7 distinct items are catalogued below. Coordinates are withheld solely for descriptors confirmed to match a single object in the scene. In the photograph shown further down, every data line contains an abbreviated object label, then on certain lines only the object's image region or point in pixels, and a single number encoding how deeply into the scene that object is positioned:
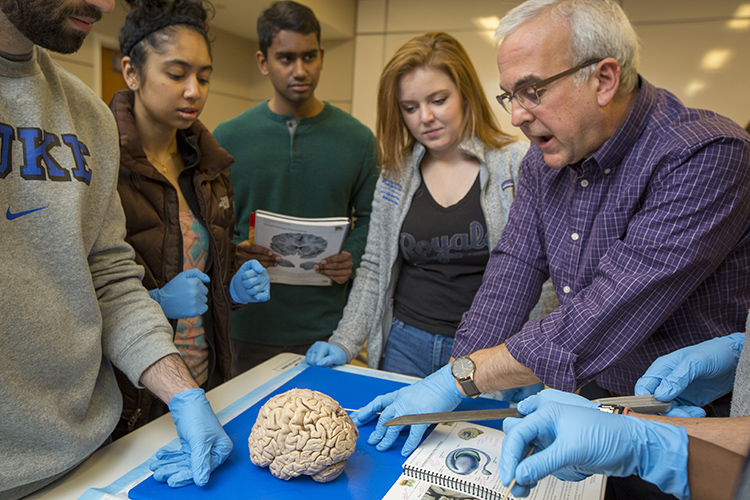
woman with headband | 1.43
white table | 0.94
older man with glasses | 1.10
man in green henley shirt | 2.10
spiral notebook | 0.91
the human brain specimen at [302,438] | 0.94
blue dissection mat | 0.92
